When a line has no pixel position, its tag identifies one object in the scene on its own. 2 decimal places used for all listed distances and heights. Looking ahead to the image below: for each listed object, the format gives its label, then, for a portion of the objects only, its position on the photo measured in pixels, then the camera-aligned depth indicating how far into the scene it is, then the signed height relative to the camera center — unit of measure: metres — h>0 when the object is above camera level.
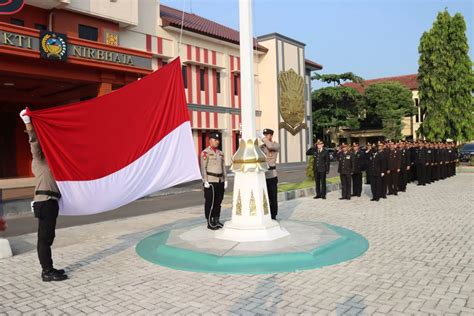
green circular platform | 5.18 -1.53
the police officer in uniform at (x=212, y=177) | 7.29 -0.52
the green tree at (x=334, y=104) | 41.12 +4.48
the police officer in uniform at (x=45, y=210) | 4.94 -0.71
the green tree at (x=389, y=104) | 45.66 +4.77
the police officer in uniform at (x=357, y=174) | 12.47 -0.93
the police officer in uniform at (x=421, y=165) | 16.00 -0.88
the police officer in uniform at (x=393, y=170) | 12.70 -0.86
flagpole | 6.30 -0.41
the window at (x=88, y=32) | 17.03 +5.17
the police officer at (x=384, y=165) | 12.11 -0.63
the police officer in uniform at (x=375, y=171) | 11.77 -0.79
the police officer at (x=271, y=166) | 7.98 -0.38
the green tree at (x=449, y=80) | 27.92 +4.36
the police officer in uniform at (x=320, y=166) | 12.33 -0.63
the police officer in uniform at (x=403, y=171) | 13.83 -0.95
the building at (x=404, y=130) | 48.78 +1.75
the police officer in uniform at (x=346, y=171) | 12.10 -0.78
